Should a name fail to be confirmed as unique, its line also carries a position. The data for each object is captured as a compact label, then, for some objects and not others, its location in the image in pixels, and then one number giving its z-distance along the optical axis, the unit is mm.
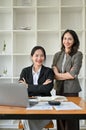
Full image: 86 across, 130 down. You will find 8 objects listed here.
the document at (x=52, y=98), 2112
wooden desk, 1521
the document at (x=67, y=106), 1714
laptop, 1723
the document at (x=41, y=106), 1713
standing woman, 2658
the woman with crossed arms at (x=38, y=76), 2463
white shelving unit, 3928
